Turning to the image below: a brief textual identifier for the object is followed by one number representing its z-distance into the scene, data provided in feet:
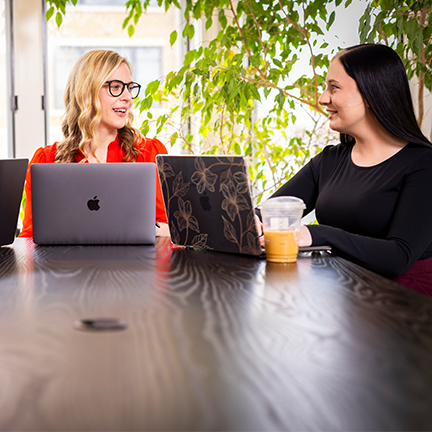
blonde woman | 6.31
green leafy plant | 7.27
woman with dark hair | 4.00
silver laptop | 3.89
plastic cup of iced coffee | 3.16
